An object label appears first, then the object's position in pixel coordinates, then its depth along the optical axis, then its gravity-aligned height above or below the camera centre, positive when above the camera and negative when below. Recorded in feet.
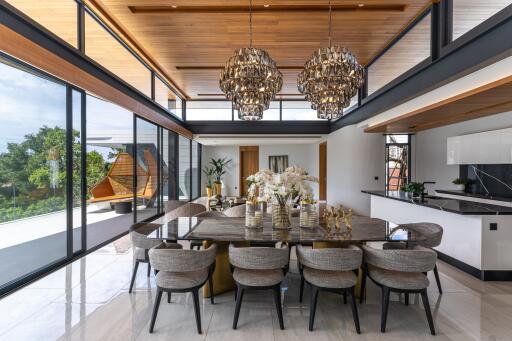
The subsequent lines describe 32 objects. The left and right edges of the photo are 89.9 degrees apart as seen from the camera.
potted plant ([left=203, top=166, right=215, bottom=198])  37.86 -0.86
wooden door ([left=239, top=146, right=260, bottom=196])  39.55 +1.16
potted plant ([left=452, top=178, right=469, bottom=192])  18.71 -1.08
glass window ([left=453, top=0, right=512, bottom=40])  8.89 +5.89
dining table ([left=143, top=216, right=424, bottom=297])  7.69 -2.14
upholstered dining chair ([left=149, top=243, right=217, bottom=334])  7.04 -2.85
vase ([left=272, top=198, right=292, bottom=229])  9.02 -1.67
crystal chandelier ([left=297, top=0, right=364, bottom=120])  9.99 +3.61
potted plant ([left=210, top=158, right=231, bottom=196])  38.06 +0.20
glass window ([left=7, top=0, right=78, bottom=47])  9.33 +6.07
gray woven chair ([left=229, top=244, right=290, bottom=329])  7.08 -3.01
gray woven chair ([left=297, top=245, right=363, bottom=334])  7.04 -2.98
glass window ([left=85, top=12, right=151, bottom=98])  12.67 +6.42
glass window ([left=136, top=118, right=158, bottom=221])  18.54 -0.14
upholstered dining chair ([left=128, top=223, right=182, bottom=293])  8.96 -2.69
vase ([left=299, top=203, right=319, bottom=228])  9.01 -1.70
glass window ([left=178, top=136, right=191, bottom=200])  27.78 -0.21
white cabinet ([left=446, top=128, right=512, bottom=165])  15.38 +1.34
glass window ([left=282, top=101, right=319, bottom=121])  27.48 +6.13
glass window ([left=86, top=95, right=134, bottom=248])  15.31 +0.15
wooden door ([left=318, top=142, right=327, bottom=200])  34.12 -0.44
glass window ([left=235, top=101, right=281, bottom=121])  27.81 +5.82
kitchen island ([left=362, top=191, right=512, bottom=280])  10.63 -2.92
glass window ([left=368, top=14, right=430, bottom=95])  12.37 +6.30
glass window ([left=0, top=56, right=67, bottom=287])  9.46 -0.21
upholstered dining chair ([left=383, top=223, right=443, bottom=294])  8.93 -2.38
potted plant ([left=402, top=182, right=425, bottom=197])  14.47 -1.17
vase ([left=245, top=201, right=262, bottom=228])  8.98 -1.74
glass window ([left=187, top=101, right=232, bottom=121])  27.73 +6.17
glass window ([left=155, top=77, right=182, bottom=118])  21.10 +6.28
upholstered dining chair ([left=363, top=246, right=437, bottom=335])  7.10 -3.02
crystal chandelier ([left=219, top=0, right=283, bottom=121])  10.12 +3.69
